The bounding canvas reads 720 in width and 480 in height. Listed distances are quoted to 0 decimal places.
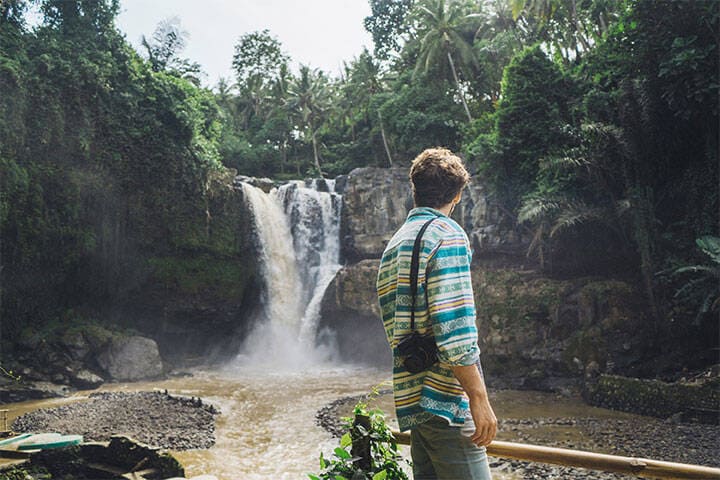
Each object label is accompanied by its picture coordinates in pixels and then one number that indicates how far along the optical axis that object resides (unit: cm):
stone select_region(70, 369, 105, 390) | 1385
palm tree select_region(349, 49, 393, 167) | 3350
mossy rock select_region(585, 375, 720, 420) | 918
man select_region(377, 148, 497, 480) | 192
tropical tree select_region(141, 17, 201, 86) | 2250
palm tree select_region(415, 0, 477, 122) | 2694
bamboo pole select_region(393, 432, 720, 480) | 225
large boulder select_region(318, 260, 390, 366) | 1838
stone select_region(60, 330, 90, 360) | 1503
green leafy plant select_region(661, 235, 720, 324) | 1046
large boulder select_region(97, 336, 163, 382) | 1524
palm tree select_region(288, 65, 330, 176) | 3544
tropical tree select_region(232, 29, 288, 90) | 4159
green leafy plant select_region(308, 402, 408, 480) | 267
